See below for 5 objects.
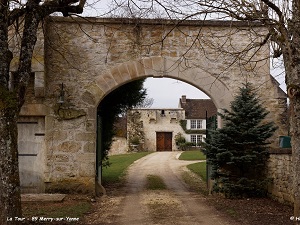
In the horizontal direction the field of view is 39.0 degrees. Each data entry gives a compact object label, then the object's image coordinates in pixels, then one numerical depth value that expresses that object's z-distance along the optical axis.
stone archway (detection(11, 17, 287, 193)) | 10.02
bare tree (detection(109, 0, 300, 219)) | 5.65
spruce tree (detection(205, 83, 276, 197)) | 9.43
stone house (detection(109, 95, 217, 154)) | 41.62
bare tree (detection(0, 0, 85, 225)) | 5.56
